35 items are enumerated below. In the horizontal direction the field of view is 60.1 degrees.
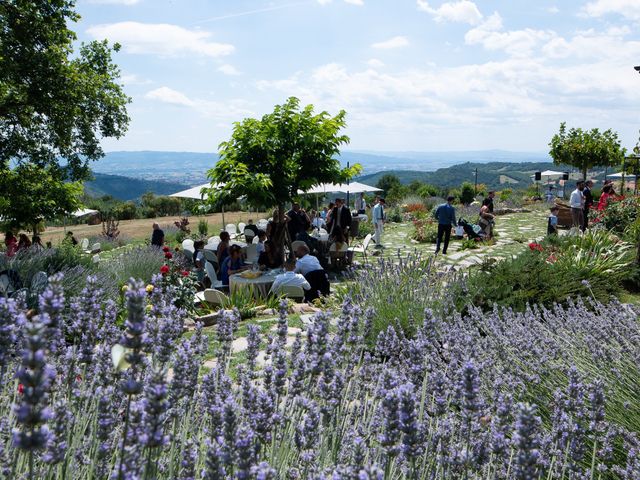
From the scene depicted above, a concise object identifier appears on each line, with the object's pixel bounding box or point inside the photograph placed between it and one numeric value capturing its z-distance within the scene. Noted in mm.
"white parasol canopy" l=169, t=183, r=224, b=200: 16898
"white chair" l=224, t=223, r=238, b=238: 19155
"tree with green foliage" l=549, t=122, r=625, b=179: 31250
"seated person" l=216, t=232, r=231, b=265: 10349
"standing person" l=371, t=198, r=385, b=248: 16078
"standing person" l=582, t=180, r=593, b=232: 15336
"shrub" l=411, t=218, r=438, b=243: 17328
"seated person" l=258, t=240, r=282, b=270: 10742
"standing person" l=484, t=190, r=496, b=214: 17328
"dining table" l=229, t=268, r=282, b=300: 8869
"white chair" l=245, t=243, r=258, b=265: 12805
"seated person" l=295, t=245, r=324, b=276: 8844
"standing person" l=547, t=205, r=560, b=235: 15258
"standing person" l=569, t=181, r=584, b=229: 15039
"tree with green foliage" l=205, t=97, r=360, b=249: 11430
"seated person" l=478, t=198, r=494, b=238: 16250
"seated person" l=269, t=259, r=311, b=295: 8273
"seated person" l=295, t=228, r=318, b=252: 12759
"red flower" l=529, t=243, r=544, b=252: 9773
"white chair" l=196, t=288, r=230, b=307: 8117
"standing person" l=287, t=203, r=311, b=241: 14070
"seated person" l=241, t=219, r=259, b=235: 15524
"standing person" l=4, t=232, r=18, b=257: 12754
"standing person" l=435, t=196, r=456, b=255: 13633
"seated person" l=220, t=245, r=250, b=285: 9766
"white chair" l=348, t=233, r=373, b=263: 15317
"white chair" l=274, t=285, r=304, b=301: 8297
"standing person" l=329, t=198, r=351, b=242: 13469
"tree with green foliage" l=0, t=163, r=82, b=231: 12641
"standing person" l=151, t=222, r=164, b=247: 14727
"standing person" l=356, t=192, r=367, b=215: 26116
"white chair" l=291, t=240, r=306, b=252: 11748
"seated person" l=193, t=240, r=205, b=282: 10777
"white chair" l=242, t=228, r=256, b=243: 15431
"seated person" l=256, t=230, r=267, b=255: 11806
